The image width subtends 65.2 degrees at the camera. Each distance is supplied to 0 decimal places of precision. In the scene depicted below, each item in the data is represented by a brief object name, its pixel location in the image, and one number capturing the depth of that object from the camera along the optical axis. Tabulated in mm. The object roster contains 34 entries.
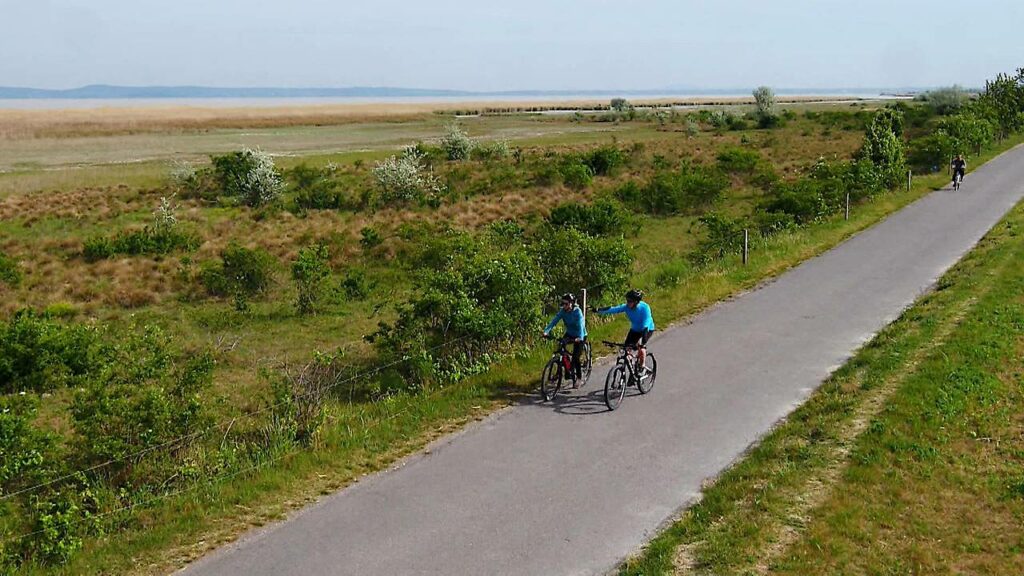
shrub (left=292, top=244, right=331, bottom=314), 22517
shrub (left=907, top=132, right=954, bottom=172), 41938
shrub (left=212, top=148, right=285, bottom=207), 42406
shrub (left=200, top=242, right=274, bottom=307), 24328
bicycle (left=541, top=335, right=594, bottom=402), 12688
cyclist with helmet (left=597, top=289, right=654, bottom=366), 12578
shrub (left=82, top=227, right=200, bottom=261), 29266
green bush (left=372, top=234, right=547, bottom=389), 14023
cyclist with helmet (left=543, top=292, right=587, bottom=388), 12711
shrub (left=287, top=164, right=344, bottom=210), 41062
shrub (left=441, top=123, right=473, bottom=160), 59938
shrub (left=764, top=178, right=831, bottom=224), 29750
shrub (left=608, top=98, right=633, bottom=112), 153925
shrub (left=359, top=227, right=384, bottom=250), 30781
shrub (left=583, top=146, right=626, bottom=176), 52234
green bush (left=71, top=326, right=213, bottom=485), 10227
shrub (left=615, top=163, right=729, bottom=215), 38188
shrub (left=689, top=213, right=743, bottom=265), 25156
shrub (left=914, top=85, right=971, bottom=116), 89500
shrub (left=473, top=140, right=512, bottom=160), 59828
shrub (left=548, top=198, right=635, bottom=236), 31281
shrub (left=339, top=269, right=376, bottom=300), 23797
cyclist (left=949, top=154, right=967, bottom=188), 35875
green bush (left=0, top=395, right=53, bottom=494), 9367
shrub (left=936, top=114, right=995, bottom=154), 43844
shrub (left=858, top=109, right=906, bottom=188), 35500
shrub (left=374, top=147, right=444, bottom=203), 41750
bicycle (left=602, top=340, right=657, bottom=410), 12305
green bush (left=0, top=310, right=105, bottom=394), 16188
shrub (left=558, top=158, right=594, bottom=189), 46156
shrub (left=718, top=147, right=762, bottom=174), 48812
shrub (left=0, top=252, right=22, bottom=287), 25422
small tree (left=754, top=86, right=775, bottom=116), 102662
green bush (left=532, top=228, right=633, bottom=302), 18297
